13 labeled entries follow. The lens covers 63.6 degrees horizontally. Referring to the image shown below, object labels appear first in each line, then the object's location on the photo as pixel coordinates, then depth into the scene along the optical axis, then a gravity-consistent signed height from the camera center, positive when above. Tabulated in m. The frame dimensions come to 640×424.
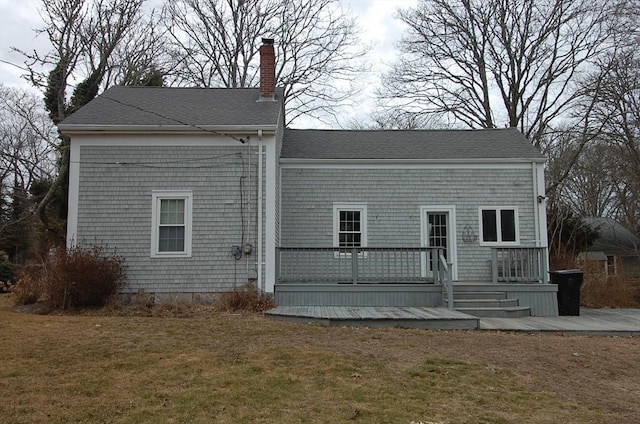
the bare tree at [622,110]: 19.19 +5.57
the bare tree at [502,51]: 22.25 +9.20
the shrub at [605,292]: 14.25 -1.01
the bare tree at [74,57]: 19.73 +8.15
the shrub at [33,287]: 11.37 -0.68
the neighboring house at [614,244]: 27.53 +0.59
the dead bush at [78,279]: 10.61 -0.48
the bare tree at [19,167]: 25.12 +4.56
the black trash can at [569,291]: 11.55 -0.79
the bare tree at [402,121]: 25.86 +6.89
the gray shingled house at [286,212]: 11.49 +1.09
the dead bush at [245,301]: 10.84 -0.96
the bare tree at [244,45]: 25.89 +10.67
